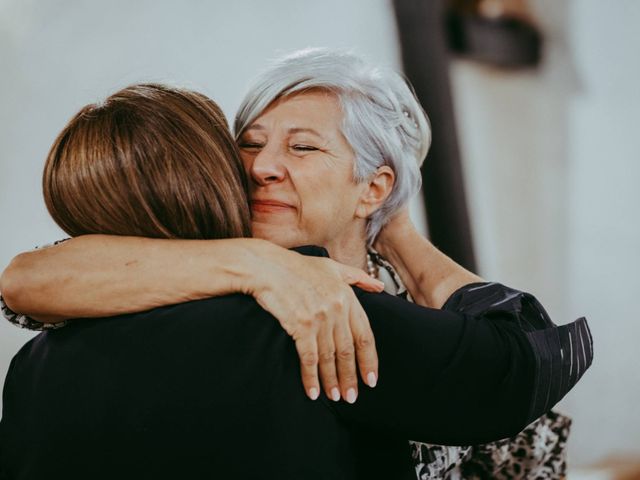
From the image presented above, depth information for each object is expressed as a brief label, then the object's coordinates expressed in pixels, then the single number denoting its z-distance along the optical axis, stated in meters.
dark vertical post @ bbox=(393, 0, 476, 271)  3.59
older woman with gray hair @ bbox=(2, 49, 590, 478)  1.08
